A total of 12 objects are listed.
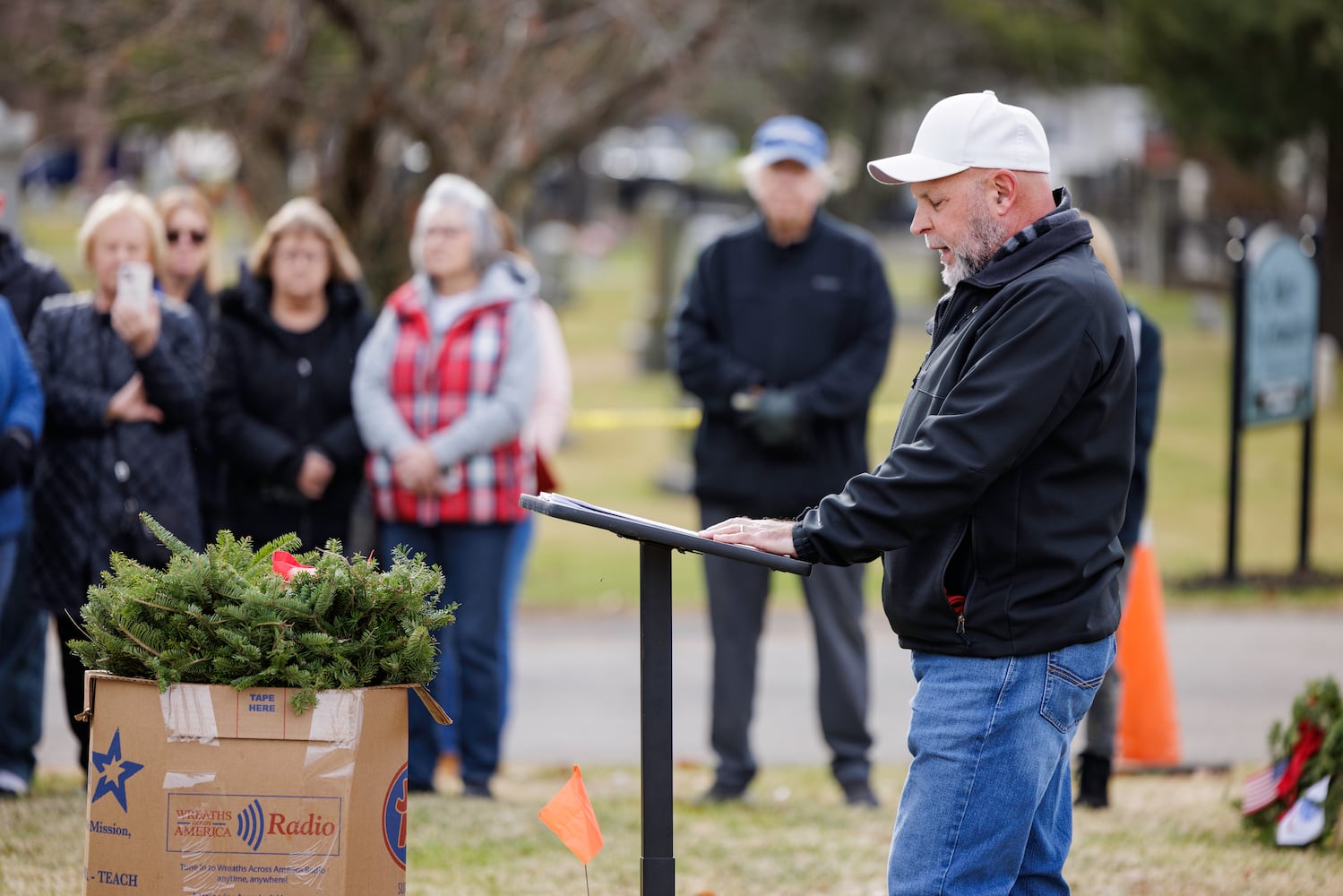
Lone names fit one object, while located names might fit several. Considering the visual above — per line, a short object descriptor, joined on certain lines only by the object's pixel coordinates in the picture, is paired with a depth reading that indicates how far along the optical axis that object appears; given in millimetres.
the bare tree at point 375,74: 20203
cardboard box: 6715
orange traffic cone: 13203
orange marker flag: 7387
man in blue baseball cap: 12711
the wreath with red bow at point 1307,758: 10539
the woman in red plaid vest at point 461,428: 12430
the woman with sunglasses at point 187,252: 13742
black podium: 6887
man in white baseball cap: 6652
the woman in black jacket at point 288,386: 12562
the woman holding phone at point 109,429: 11406
